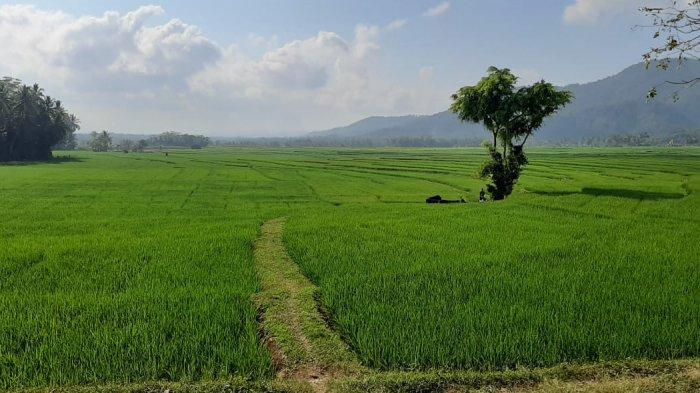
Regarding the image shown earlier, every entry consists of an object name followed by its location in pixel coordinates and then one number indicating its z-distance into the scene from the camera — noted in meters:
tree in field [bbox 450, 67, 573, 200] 24.03
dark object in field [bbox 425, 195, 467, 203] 25.44
